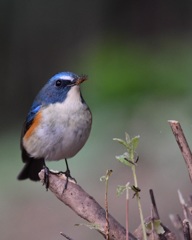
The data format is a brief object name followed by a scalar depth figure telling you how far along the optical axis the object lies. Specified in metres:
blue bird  7.46
